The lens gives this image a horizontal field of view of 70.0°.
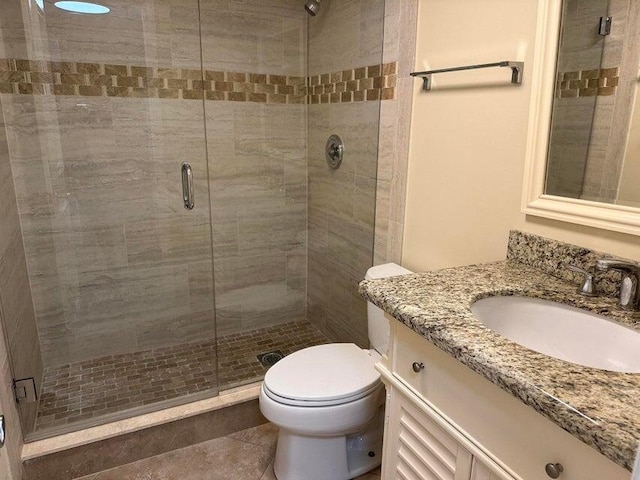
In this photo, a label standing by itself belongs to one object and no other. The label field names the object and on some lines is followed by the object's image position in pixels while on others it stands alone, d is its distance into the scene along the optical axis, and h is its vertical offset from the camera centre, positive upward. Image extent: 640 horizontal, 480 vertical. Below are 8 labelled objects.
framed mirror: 1.17 +0.04
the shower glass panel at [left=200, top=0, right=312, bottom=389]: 2.51 -0.25
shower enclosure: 2.13 -0.31
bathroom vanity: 0.74 -0.46
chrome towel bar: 1.40 +0.20
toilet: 1.58 -0.93
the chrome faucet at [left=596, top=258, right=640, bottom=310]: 1.09 -0.35
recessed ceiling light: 2.12 +0.57
